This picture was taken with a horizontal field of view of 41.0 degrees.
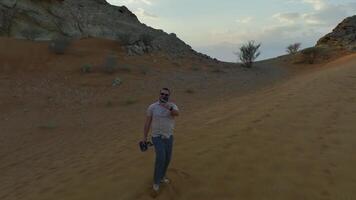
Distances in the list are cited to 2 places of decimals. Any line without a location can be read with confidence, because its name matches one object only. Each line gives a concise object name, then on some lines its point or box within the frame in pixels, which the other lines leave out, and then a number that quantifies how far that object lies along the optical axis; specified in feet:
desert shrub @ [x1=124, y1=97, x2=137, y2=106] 55.69
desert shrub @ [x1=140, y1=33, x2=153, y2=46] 90.63
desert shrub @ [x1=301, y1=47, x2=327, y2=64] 127.02
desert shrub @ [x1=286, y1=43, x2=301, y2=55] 185.26
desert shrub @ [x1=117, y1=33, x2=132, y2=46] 88.33
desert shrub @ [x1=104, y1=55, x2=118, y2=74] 70.57
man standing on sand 21.72
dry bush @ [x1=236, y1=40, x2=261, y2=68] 116.88
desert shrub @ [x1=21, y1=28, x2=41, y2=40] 86.17
